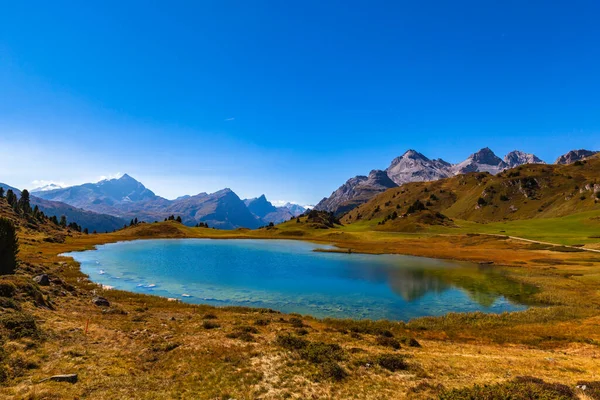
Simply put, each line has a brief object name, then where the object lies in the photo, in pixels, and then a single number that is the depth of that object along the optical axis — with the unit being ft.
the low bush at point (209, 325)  112.16
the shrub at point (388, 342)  100.83
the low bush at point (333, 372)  70.59
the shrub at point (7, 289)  98.23
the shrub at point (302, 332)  109.81
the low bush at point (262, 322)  122.48
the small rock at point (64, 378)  59.06
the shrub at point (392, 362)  77.77
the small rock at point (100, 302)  134.72
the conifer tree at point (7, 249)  138.72
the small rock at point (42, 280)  135.44
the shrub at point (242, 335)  97.73
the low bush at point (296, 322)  123.50
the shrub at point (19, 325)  75.00
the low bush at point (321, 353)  79.82
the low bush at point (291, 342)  90.17
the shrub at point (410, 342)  104.60
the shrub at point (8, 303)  88.75
